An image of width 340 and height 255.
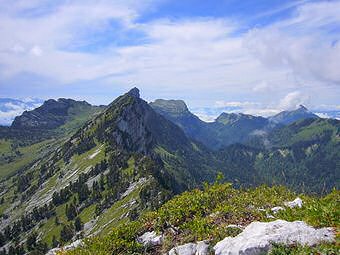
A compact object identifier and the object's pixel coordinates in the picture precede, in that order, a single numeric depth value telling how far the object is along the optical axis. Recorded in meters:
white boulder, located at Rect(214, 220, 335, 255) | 15.57
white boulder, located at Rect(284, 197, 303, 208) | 21.74
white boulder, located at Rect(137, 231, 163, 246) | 20.66
